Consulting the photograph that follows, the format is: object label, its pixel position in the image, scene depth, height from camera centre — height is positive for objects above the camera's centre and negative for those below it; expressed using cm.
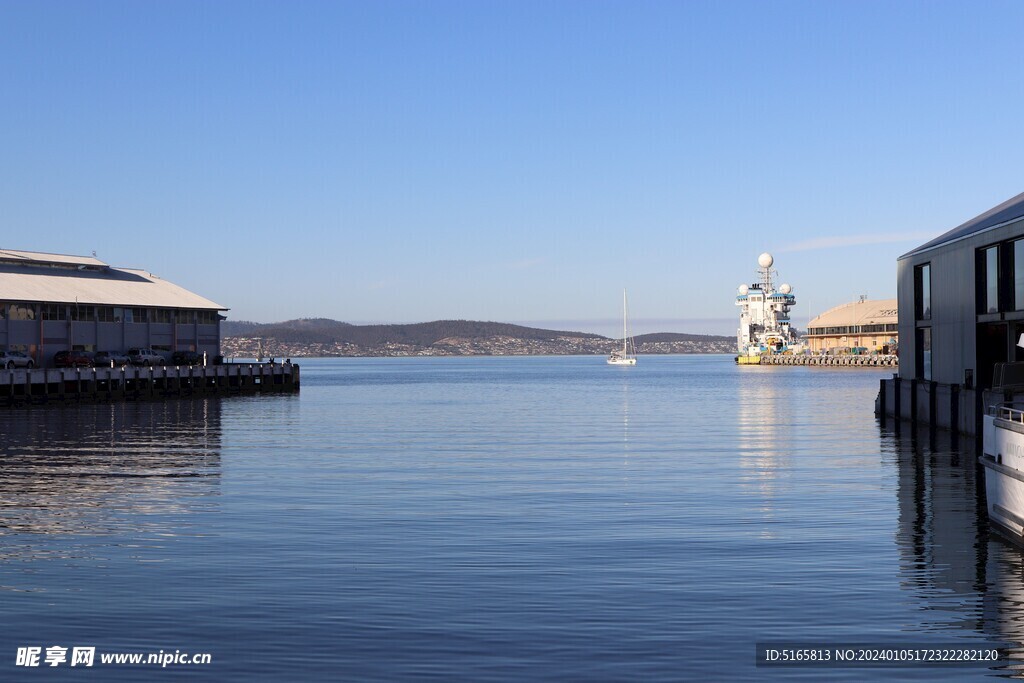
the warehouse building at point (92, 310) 10194 +441
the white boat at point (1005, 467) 2269 -225
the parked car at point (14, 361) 9200 -24
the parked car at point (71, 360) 10000 -19
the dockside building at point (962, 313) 4419 +179
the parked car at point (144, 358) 10727 -3
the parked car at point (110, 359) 10219 -12
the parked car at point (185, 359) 11488 -14
